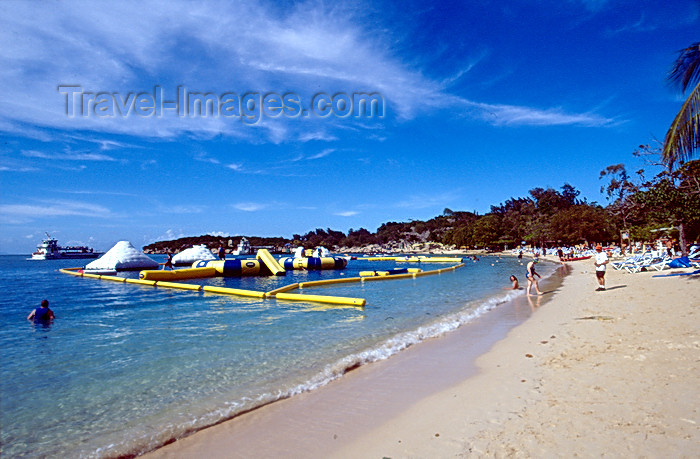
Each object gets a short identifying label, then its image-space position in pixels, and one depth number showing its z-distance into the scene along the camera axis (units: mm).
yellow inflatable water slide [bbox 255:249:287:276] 28516
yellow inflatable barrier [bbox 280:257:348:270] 32688
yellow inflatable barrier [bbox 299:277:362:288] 18094
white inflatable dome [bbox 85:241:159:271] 34000
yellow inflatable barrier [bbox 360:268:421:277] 24109
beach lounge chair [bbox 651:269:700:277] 13312
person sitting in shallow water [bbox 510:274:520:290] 16528
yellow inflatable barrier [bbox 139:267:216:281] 22289
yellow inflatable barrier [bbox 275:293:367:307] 12321
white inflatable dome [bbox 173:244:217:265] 43844
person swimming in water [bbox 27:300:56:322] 10719
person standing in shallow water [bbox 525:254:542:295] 13570
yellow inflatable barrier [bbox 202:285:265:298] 15109
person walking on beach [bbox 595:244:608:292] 12188
